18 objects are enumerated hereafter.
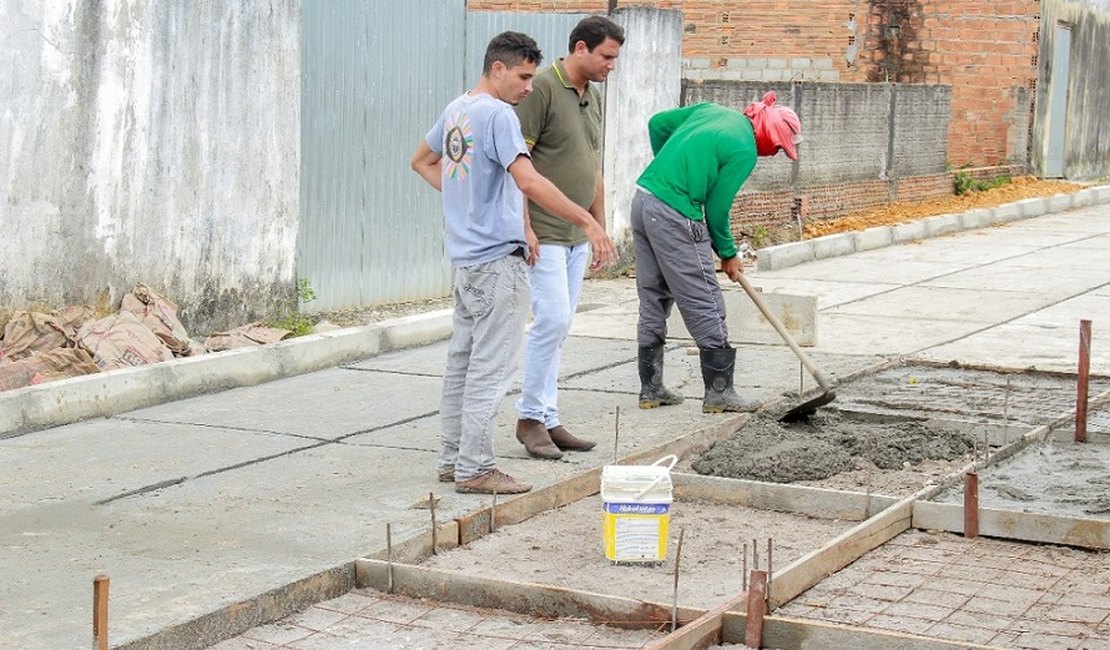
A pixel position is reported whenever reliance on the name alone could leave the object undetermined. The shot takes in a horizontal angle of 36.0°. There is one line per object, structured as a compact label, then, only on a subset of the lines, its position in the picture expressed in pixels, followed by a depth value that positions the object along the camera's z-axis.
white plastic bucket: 6.03
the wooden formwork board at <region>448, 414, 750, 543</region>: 6.48
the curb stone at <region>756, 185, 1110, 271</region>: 15.90
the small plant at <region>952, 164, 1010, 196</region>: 22.25
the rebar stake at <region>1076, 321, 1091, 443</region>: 8.04
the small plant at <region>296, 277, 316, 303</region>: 11.38
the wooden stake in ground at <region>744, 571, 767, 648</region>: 5.18
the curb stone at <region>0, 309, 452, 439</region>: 8.40
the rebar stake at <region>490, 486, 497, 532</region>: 6.56
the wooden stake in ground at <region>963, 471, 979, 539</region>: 6.41
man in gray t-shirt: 6.76
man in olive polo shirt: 7.60
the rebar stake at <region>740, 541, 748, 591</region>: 5.59
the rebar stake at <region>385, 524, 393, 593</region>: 5.82
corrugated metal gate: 11.52
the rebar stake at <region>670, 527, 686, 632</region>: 5.34
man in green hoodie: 8.45
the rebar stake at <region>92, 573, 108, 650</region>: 4.61
